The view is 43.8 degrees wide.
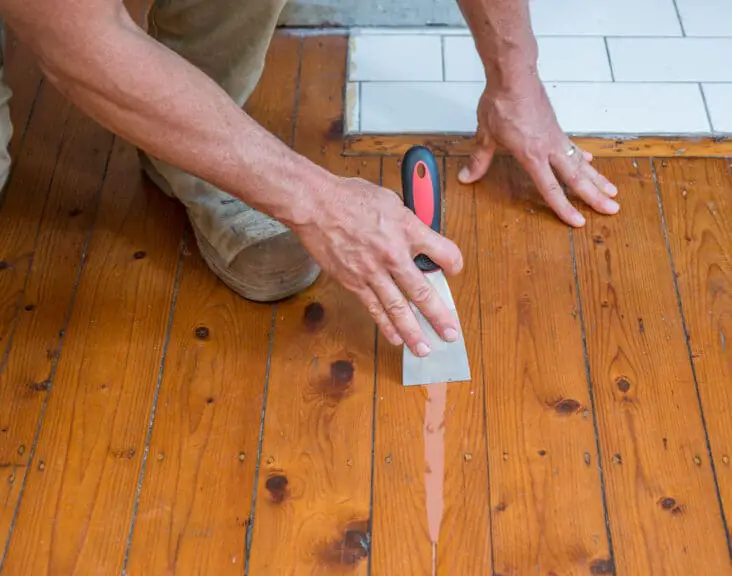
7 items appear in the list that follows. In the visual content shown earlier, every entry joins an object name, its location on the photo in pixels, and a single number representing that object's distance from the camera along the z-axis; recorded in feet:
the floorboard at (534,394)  3.80
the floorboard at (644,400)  3.78
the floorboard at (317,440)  3.81
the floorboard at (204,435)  3.83
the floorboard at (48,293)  4.18
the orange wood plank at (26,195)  4.77
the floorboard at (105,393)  3.86
